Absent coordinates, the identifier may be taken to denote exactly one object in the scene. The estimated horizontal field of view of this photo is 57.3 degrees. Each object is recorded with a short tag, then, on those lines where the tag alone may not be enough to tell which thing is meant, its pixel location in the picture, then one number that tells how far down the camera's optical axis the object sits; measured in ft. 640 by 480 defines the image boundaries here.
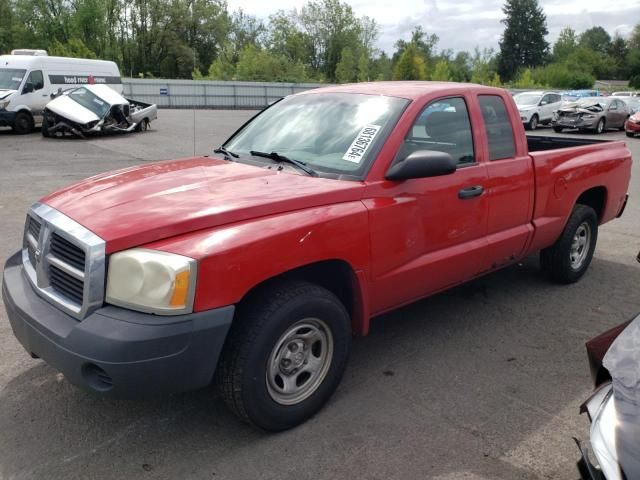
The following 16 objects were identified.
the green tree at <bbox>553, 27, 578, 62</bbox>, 310.04
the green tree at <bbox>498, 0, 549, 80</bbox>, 292.40
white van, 61.36
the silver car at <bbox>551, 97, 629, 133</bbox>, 76.74
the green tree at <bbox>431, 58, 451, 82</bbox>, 199.31
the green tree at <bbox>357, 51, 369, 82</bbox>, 214.28
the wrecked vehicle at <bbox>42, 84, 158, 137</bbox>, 58.54
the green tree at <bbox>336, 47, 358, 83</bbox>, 217.56
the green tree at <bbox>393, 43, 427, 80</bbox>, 192.03
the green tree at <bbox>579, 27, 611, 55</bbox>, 356.55
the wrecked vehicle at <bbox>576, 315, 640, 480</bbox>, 6.27
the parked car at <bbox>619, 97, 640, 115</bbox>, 95.12
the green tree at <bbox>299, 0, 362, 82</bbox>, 246.27
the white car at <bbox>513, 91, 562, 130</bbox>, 80.13
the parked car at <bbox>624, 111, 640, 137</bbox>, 73.20
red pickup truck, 8.65
